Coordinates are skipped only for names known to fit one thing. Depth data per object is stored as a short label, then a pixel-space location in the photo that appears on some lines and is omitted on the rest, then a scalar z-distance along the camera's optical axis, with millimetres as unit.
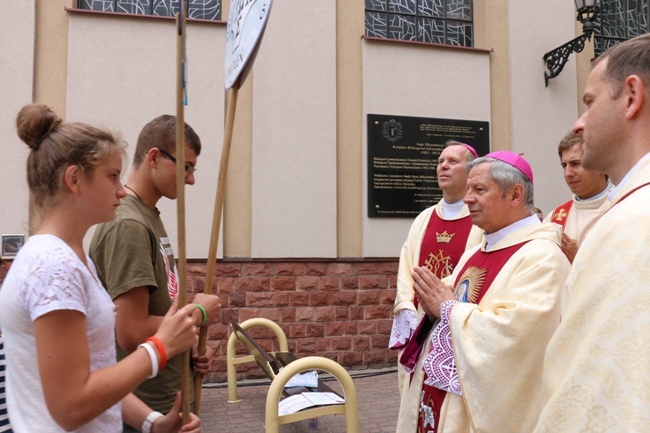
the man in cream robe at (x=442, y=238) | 4211
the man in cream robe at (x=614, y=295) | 1281
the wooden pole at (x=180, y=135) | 1533
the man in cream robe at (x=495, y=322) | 2523
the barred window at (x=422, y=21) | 7645
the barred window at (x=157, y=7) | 6801
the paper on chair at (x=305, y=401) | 3939
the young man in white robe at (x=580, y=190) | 3797
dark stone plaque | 7066
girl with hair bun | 1344
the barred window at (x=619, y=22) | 8477
